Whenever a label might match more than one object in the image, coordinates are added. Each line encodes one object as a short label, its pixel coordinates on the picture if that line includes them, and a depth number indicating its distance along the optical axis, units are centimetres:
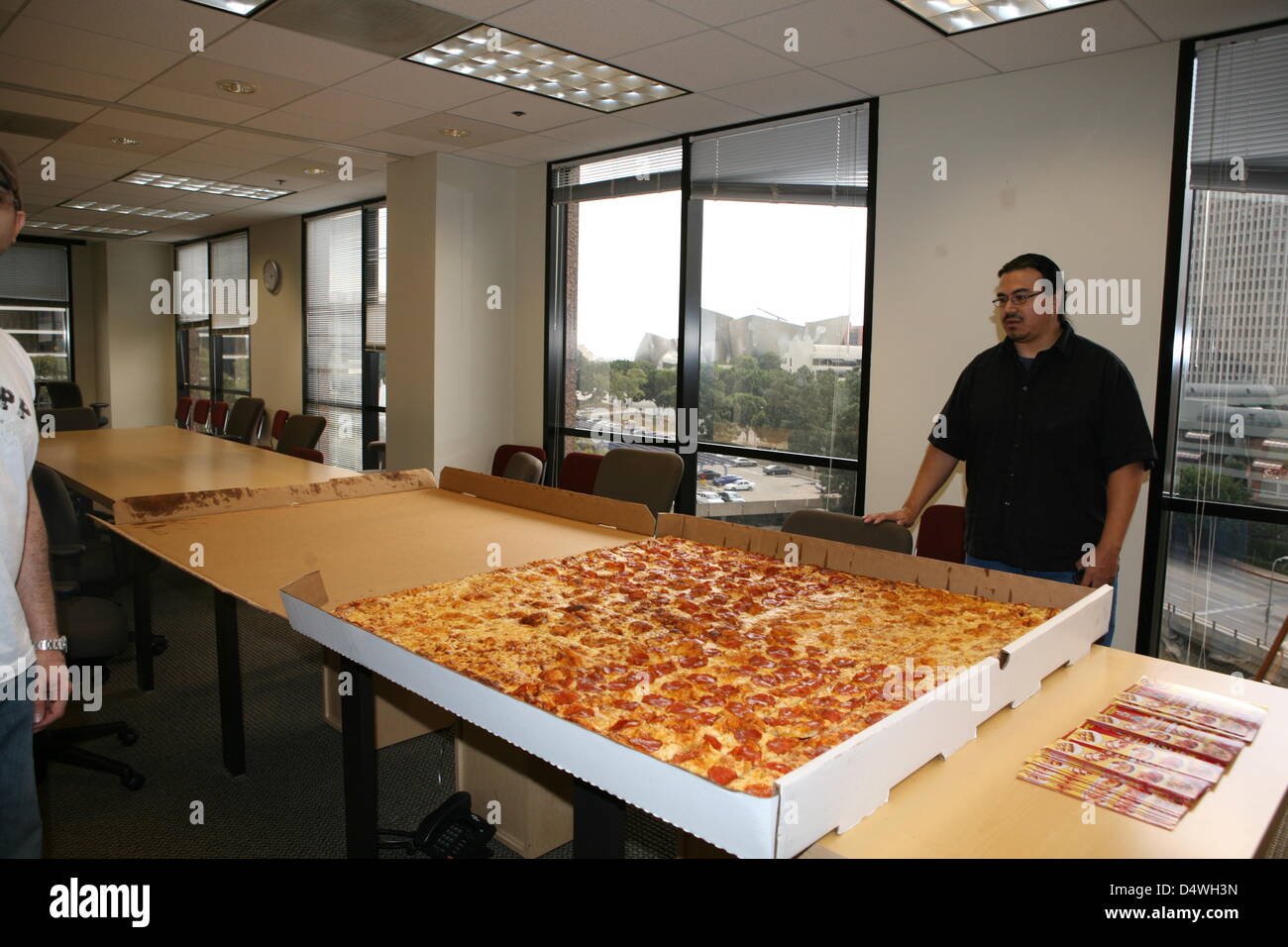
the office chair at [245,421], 698
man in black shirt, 229
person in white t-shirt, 129
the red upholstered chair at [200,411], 959
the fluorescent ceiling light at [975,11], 301
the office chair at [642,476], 329
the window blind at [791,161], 425
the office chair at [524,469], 367
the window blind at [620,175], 517
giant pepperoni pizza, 123
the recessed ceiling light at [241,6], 321
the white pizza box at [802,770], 93
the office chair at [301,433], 564
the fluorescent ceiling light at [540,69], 364
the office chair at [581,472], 415
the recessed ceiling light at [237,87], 419
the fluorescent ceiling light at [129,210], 812
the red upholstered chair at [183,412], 996
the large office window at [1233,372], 309
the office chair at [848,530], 237
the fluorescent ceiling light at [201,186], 675
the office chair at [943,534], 341
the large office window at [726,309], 438
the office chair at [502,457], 587
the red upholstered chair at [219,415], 917
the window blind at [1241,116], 307
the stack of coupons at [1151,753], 113
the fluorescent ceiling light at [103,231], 961
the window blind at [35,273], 1037
